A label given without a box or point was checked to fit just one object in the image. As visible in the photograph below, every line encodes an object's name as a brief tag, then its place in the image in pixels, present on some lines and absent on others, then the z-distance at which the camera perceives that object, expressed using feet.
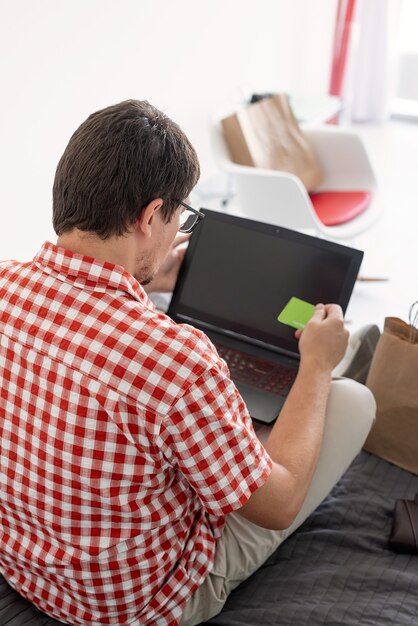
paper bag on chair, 11.06
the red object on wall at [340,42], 17.26
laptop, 5.82
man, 3.65
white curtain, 17.78
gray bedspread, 4.58
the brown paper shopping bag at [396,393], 5.71
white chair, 10.42
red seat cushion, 10.91
